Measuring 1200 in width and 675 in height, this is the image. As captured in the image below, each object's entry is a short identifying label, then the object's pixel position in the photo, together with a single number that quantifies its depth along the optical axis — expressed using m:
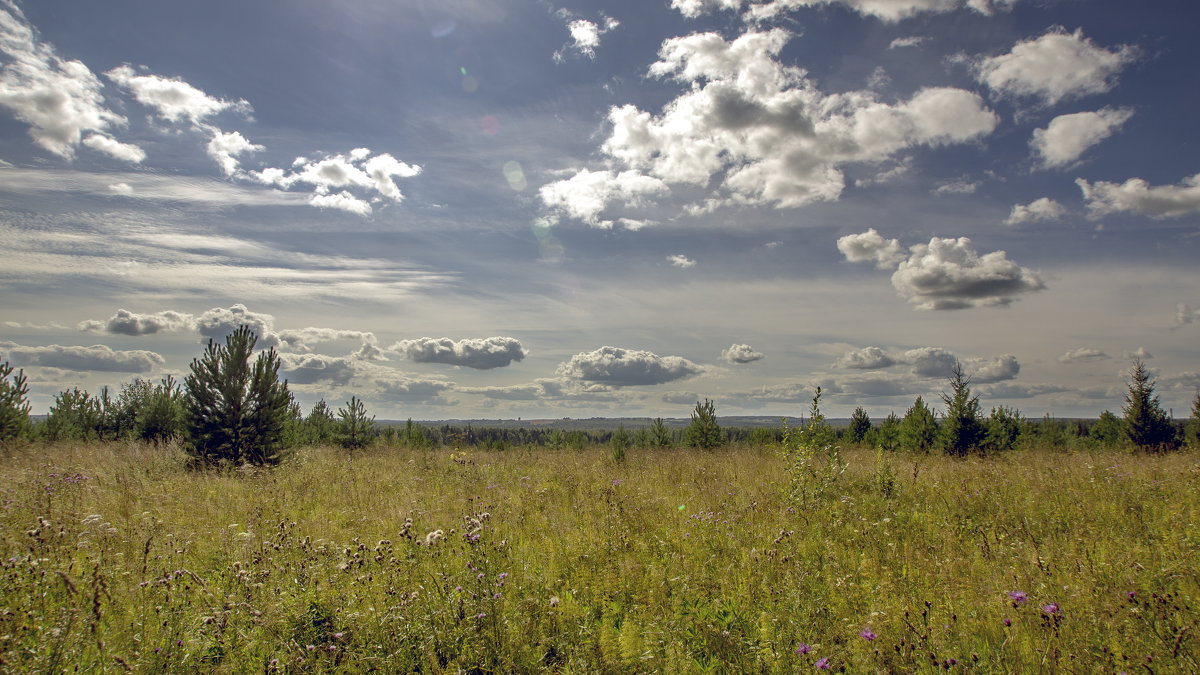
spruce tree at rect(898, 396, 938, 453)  27.64
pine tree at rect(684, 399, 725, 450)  24.31
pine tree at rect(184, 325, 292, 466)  12.52
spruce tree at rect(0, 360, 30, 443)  15.33
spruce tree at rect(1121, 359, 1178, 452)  25.42
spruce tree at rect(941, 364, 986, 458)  22.44
